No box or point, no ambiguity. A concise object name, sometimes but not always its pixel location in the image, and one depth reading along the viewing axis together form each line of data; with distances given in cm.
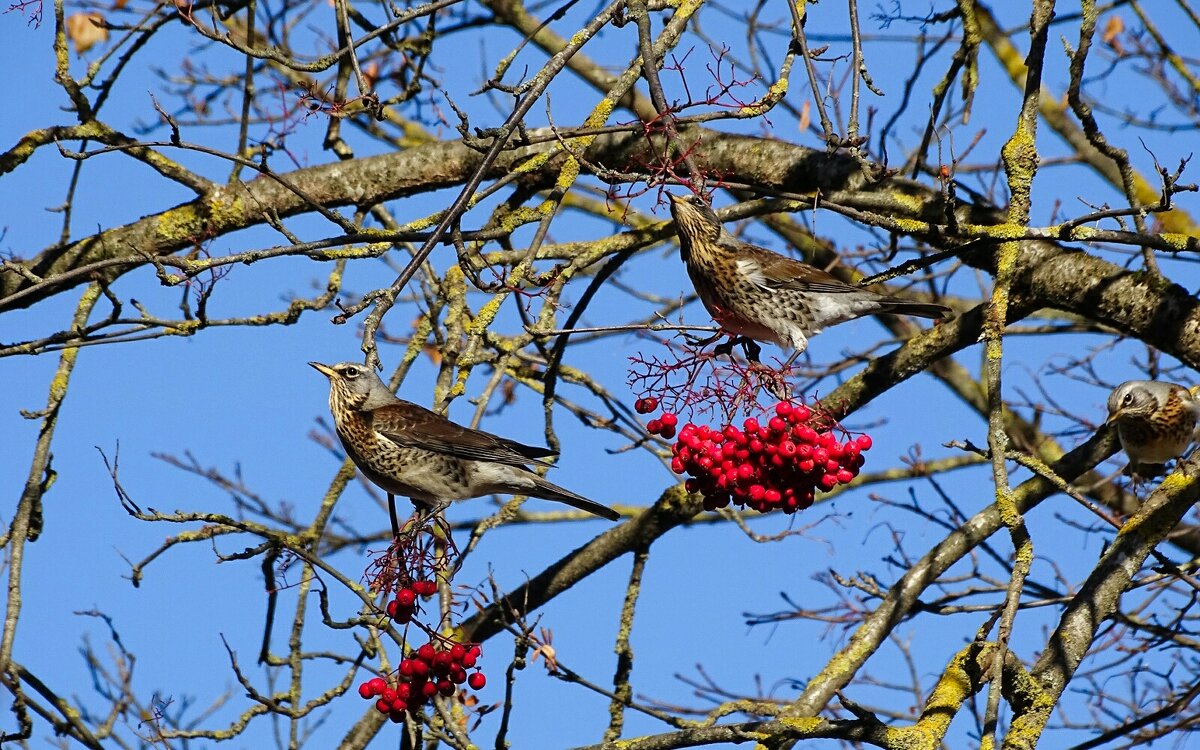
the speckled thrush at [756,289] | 793
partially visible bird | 1046
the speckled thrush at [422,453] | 845
